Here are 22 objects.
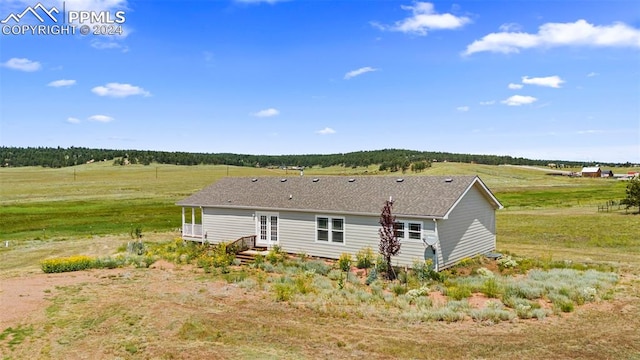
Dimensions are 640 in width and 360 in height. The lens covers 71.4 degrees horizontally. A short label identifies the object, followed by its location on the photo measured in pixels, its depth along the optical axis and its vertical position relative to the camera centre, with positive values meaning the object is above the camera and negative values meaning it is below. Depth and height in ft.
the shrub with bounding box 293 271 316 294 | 51.47 -14.46
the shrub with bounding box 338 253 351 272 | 64.23 -14.25
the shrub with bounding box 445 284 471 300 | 48.34 -14.12
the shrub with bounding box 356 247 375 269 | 65.16 -13.76
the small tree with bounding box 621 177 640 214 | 138.62 -9.45
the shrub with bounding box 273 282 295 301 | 48.93 -14.30
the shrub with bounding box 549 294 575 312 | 43.73 -14.00
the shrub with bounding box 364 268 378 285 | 56.65 -14.42
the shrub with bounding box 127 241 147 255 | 81.25 -15.28
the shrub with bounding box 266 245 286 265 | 70.71 -14.62
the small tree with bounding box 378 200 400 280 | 56.85 -9.77
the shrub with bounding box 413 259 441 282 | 57.64 -14.06
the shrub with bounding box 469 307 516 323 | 41.39 -14.10
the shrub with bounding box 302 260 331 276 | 62.95 -14.65
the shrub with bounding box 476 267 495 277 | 59.70 -14.66
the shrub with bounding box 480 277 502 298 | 49.34 -14.07
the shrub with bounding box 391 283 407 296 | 51.09 -14.42
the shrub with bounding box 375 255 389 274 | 60.90 -13.97
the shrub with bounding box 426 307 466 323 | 41.55 -14.15
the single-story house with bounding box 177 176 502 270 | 63.05 -7.97
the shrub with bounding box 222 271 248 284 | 57.77 -14.88
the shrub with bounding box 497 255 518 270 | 65.05 -14.55
